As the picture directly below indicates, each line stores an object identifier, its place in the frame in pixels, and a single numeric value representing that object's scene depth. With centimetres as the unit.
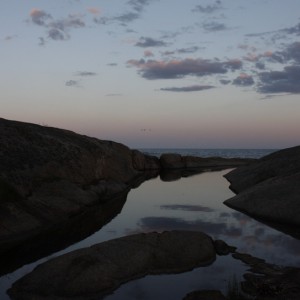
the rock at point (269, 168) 3003
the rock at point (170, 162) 6881
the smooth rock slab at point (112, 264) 1079
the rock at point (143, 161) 6067
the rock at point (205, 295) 1014
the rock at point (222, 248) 1420
